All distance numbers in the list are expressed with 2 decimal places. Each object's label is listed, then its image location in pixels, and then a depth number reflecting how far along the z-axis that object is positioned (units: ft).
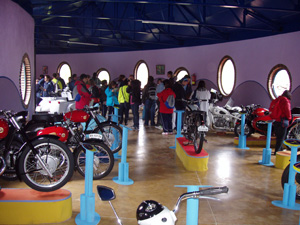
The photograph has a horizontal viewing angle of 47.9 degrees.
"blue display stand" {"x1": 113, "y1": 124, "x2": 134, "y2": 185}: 16.97
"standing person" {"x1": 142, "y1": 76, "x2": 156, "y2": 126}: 36.65
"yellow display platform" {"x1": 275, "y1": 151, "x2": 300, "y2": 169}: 20.20
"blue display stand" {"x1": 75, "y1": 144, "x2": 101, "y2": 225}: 12.07
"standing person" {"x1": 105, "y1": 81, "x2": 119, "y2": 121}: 38.27
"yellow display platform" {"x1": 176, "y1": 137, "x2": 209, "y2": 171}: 19.29
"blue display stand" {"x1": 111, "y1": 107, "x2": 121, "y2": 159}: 21.80
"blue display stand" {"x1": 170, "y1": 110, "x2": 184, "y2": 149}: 25.29
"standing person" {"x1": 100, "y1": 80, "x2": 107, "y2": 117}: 42.91
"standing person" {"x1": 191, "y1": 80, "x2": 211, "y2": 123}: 29.50
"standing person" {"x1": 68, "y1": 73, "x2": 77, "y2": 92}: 45.27
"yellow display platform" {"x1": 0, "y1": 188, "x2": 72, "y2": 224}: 11.87
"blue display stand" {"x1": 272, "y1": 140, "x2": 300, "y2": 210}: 14.32
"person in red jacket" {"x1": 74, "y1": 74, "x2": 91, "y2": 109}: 24.25
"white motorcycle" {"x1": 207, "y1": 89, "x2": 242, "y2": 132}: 33.12
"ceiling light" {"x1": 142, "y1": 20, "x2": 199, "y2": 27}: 37.83
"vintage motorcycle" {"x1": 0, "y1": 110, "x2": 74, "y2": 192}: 13.10
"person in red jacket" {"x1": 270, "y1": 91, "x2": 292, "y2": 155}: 22.45
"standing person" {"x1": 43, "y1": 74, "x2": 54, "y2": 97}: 39.60
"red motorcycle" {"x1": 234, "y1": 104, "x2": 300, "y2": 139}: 25.78
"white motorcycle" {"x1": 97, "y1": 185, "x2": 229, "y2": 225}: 5.60
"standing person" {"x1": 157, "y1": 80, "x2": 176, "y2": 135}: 29.71
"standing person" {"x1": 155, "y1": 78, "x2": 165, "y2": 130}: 33.14
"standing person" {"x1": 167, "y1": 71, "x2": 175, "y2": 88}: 32.53
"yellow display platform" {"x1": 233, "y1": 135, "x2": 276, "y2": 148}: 27.98
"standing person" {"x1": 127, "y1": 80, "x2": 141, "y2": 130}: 34.19
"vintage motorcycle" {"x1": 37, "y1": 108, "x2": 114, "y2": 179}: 15.87
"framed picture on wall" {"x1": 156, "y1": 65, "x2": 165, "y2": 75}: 56.13
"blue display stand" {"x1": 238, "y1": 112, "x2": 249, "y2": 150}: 26.50
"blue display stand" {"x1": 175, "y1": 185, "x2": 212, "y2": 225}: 6.55
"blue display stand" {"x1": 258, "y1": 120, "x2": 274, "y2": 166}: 21.33
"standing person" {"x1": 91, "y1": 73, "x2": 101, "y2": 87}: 45.03
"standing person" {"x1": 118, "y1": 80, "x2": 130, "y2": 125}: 35.42
